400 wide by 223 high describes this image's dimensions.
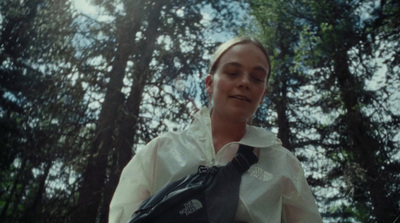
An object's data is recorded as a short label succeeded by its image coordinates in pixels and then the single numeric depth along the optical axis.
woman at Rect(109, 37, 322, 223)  1.38
